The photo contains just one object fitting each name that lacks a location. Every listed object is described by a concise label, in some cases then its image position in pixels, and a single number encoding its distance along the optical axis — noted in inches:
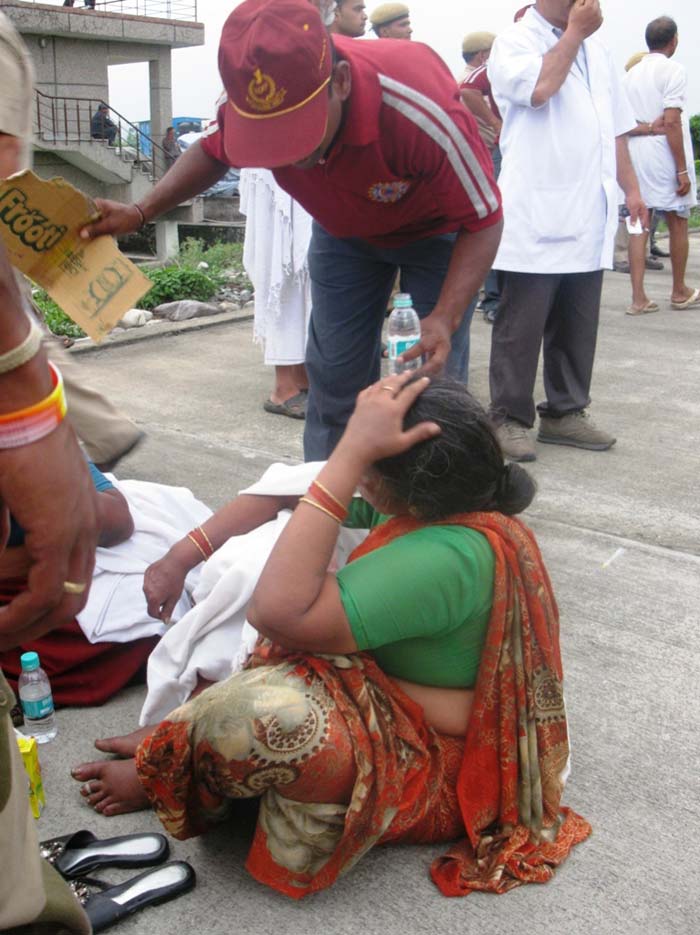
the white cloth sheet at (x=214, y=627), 90.1
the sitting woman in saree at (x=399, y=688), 74.1
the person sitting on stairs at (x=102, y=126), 818.8
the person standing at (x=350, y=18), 202.2
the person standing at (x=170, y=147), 846.5
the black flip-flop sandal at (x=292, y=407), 203.6
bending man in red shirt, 98.3
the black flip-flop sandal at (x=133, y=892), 74.5
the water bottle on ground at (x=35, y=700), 98.2
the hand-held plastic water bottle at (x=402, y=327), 121.1
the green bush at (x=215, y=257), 394.6
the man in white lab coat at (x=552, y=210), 171.2
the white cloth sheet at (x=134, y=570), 104.9
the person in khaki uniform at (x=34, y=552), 50.0
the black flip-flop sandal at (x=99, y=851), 79.7
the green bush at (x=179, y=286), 316.7
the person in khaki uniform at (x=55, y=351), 70.9
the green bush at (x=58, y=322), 276.7
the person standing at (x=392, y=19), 257.4
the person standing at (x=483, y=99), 254.4
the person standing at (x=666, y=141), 305.6
